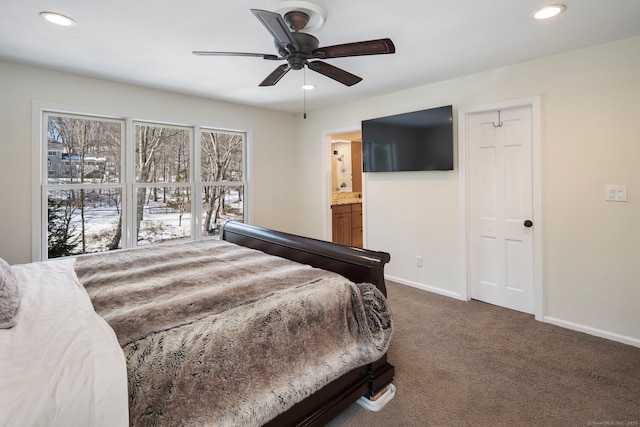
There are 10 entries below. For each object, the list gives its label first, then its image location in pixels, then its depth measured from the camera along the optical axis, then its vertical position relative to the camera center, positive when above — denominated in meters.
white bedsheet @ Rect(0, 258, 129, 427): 0.93 -0.48
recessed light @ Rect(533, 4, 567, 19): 2.07 +1.31
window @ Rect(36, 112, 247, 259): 3.32 +0.40
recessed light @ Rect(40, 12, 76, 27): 2.13 +1.35
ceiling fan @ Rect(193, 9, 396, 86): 1.83 +1.01
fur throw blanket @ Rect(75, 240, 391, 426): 1.22 -0.53
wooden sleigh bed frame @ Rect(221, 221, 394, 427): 1.63 -0.42
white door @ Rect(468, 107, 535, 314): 3.14 +0.06
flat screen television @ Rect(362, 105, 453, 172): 3.53 +0.86
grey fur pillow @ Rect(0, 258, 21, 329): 1.29 -0.35
